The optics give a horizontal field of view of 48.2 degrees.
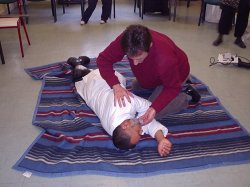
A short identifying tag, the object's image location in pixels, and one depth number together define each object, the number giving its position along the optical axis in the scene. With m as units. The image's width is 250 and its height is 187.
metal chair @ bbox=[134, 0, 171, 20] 4.59
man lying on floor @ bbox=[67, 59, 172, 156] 1.64
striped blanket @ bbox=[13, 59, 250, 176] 1.66
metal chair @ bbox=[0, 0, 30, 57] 2.90
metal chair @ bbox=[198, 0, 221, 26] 3.82
